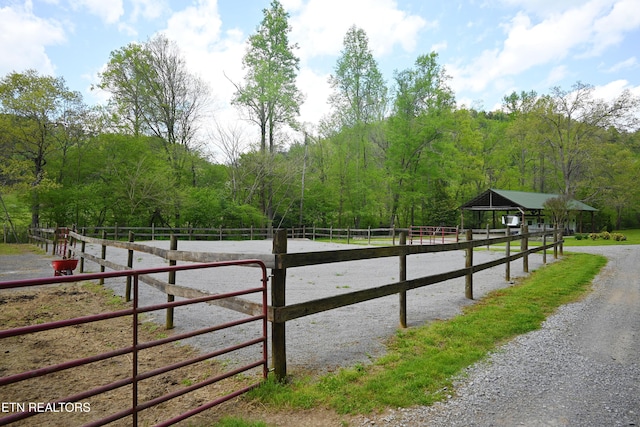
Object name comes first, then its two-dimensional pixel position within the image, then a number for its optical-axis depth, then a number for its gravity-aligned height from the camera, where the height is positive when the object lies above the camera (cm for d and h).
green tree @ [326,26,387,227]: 3703 +1057
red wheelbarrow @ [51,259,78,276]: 784 -99
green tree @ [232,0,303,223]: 3114 +1263
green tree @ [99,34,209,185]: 3016 +1128
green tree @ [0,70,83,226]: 2214 +692
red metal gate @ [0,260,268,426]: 196 -88
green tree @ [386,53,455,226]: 3728 +1095
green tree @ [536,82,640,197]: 3466 +1022
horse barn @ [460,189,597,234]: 3231 +185
